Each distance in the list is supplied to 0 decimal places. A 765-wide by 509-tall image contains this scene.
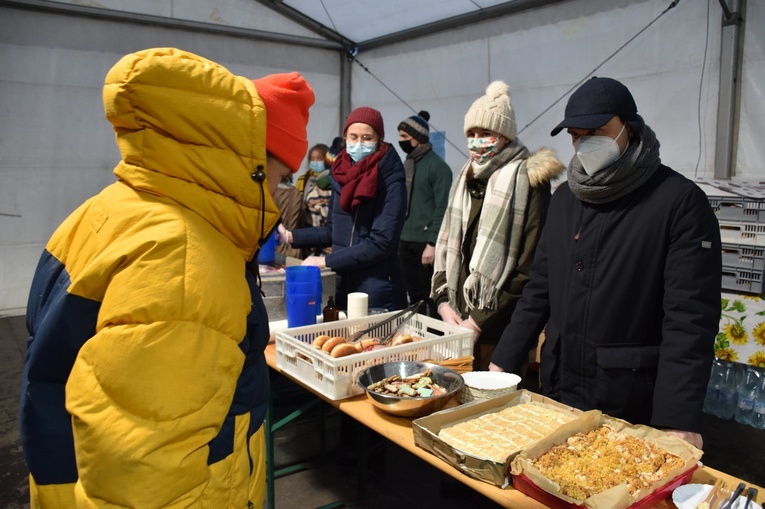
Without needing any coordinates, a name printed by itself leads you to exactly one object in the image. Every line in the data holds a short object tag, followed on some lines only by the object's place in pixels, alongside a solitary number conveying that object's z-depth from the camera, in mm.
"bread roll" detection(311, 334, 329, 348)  2166
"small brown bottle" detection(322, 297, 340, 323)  2596
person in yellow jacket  932
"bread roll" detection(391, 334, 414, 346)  2238
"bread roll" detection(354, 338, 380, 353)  2148
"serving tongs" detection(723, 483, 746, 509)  1260
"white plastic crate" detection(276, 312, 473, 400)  1966
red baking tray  1270
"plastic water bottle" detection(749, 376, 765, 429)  3771
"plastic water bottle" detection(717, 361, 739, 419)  3957
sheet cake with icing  1457
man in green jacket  5398
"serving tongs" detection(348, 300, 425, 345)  2316
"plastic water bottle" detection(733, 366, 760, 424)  3832
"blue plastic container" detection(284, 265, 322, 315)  2566
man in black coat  1621
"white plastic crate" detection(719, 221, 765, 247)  3480
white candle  2568
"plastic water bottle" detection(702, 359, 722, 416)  4008
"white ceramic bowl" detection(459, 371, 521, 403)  1802
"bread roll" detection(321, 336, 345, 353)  2105
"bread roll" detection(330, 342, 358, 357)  2031
